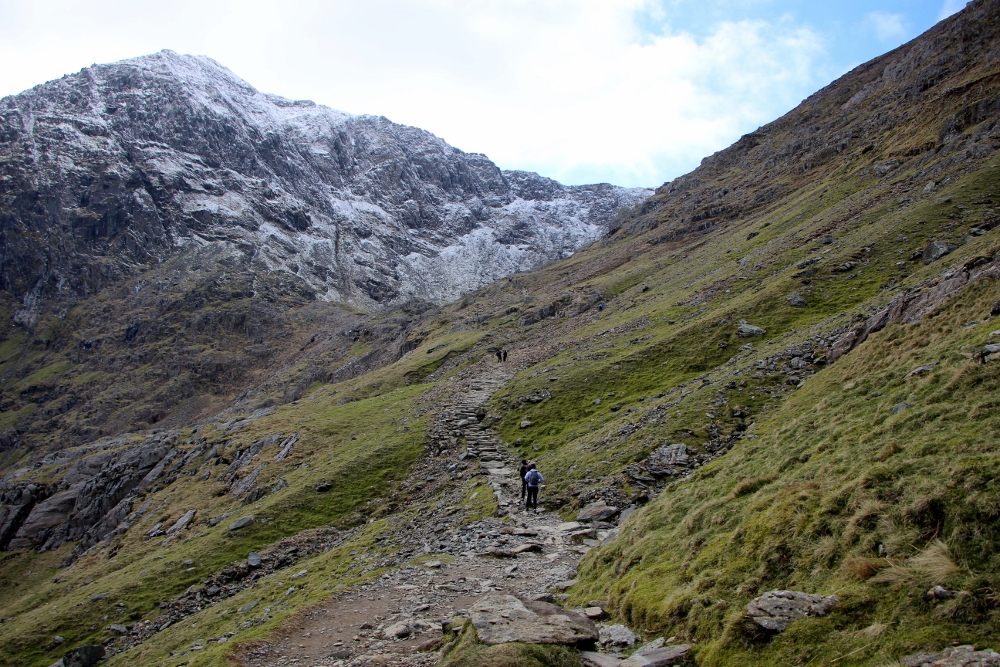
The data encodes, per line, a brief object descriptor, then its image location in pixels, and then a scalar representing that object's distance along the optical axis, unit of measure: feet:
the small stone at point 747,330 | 128.57
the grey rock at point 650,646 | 34.22
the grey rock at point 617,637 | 36.63
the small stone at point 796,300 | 135.23
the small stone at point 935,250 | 123.62
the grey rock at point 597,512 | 73.82
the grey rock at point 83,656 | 80.38
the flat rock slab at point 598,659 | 33.55
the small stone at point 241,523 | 106.93
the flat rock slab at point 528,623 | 35.86
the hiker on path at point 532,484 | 83.61
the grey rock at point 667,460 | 79.20
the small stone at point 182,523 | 128.16
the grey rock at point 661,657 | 31.58
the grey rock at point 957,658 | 21.13
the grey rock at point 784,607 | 28.94
